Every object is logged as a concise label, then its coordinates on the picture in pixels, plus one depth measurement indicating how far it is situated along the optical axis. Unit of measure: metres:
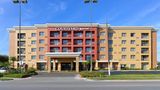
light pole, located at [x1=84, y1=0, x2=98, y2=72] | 20.23
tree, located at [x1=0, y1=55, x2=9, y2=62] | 38.07
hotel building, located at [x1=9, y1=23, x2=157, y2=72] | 33.87
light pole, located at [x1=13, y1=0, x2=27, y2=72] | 19.35
